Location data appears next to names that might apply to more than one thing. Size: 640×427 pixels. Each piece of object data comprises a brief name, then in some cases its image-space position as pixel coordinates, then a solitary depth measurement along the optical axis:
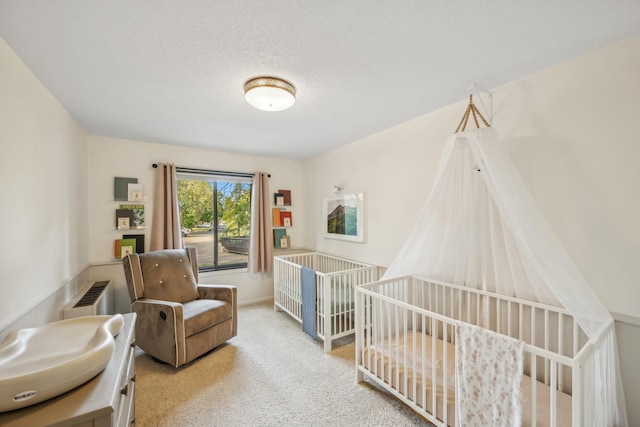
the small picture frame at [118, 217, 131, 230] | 3.28
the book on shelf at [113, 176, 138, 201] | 3.29
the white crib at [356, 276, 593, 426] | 1.37
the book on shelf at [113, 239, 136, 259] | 3.28
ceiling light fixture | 1.85
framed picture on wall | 3.37
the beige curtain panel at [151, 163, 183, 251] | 3.42
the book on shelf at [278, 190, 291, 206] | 4.47
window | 3.92
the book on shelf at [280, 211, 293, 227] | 4.45
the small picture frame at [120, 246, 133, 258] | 3.28
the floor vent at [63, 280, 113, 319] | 2.20
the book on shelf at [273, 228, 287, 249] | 4.40
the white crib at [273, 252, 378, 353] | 2.74
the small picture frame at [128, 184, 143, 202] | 3.36
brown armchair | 2.37
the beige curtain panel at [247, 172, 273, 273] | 4.07
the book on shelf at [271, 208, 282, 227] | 4.38
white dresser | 0.80
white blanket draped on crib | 1.28
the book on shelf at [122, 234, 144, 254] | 3.38
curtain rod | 3.65
